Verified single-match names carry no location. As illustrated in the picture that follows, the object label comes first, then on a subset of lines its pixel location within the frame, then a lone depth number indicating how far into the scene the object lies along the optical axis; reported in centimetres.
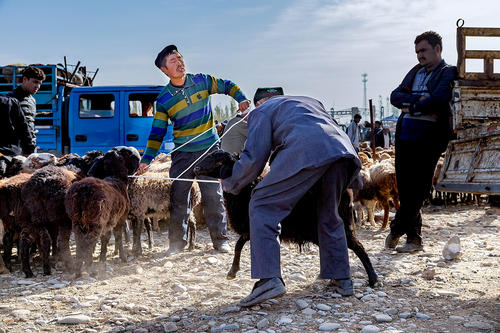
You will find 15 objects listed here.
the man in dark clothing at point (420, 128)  566
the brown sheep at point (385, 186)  834
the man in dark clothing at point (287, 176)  378
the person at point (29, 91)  646
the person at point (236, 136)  702
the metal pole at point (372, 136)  1427
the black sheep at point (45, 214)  534
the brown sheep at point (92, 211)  498
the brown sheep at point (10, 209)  553
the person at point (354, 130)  1633
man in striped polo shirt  614
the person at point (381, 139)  2106
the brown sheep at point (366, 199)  848
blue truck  1149
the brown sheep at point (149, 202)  657
